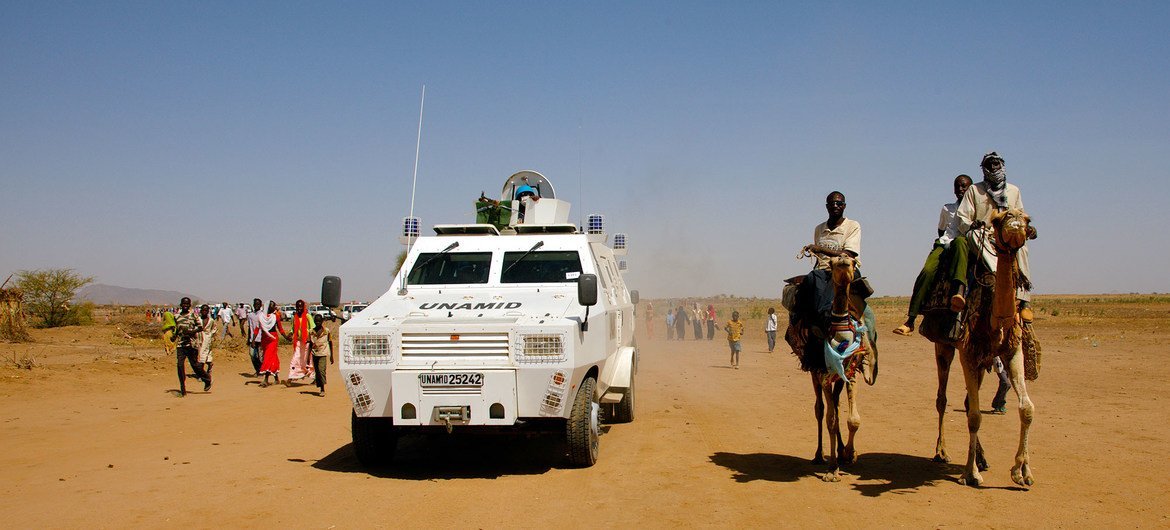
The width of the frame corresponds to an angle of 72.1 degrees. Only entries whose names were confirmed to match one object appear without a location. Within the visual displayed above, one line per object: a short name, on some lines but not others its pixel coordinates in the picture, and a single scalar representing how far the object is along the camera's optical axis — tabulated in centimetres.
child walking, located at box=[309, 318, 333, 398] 1570
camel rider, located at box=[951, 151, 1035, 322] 725
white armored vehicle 761
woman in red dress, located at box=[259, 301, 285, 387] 1727
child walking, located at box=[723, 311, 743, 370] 2117
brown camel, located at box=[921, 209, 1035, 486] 664
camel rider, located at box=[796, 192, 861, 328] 758
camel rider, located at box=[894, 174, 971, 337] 772
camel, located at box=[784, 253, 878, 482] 722
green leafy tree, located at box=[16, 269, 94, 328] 3572
